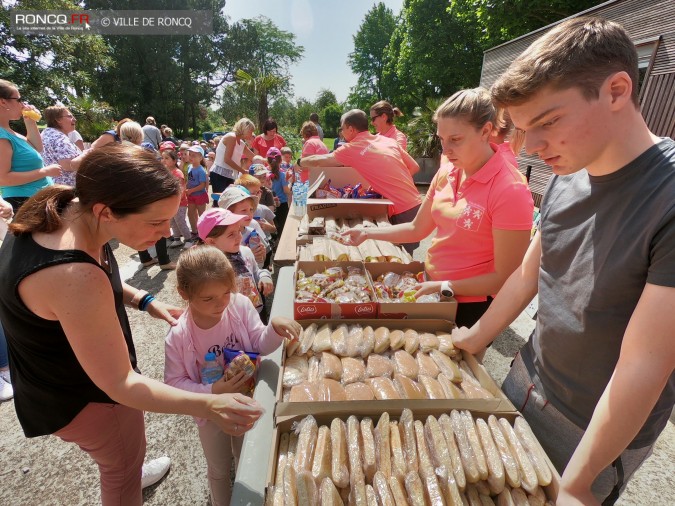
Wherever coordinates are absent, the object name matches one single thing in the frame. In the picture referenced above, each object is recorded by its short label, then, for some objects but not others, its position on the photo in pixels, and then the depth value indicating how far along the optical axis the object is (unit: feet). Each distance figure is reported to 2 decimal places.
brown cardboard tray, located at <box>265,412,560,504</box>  4.10
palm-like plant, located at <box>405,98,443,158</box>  45.42
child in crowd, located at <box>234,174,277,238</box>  14.43
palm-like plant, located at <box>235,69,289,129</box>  76.84
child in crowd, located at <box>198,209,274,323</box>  8.57
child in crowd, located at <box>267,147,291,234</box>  21.76
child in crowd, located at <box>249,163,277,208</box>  18.12
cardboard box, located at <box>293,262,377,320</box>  6.03
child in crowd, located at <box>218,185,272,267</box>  10.64
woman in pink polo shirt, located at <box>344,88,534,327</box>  5.95
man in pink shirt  12.85
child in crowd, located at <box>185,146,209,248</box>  20.94
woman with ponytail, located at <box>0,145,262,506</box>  3.83
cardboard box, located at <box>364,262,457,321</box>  6.01
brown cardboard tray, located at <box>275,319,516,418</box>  4.20
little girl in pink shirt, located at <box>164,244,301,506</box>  5.74
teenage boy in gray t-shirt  2.87
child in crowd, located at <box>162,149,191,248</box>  19.57
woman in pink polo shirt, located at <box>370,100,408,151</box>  16.56
